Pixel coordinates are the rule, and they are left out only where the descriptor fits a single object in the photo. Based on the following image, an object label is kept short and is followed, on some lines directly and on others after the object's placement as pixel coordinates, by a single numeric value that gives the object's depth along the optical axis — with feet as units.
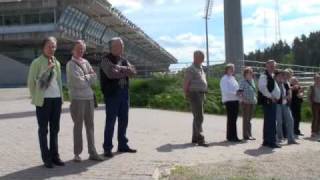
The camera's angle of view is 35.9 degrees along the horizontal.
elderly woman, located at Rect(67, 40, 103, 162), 25.48
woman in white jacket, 35.30
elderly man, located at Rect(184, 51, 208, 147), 32.41
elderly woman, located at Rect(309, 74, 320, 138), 41.79
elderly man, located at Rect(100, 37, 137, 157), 26.96
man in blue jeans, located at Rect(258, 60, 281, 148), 33.81
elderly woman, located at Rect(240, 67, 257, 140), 36.28
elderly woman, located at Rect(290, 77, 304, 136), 41.56
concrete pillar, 66.94
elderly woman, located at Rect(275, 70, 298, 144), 35.51
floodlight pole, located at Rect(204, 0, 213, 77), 140.23
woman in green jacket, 24.09
